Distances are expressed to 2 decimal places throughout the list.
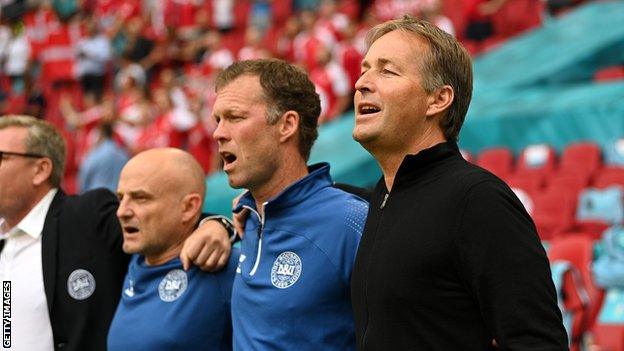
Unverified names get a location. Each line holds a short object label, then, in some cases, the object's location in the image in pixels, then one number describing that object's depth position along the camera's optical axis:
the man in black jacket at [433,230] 4.25
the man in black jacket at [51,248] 6.88
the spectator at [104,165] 18.74
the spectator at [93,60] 33.00
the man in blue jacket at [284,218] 5.50
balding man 6.34
